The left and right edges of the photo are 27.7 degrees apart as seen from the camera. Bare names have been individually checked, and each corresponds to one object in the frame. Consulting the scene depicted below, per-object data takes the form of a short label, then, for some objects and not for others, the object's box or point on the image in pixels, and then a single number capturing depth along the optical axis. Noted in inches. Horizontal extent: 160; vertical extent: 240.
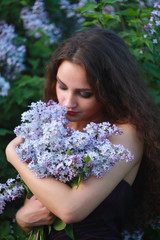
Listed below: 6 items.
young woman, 61.5
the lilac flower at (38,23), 146.6
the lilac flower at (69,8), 152.9
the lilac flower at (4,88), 105.4
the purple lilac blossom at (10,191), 65.6
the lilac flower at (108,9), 123.5
